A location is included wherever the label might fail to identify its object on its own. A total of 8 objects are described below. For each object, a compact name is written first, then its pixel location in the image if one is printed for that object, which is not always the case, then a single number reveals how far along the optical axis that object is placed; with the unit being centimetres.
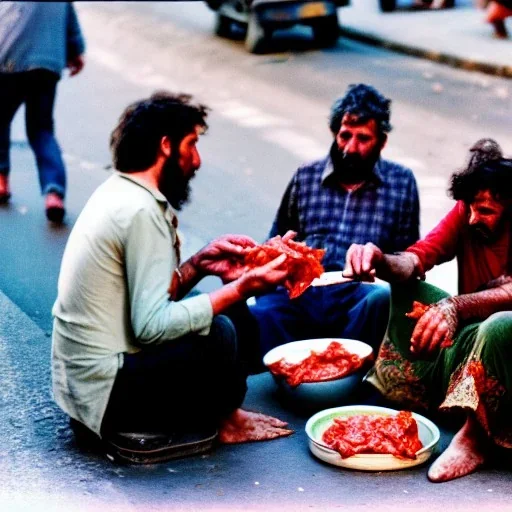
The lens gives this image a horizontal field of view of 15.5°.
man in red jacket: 704
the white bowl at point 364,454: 712
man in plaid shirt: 891
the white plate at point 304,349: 841
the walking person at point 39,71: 1276
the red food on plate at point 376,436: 715
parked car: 2250
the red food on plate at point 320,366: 807
